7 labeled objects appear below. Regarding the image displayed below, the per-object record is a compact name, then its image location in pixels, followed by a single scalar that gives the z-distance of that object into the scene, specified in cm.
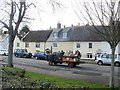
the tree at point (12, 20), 1339
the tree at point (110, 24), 744
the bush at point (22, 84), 551
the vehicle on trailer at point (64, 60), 1810
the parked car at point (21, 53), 3384
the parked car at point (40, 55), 2994
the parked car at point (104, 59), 2172
